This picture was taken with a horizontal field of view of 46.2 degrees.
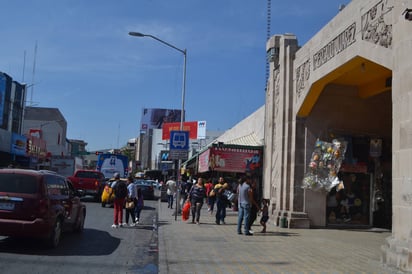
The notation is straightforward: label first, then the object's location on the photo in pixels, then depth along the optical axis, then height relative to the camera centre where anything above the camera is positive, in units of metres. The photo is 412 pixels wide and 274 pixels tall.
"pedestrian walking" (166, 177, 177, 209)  25.09 -0.29
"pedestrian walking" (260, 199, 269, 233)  14.58 -0.73
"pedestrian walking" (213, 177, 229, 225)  16.89 -0.54
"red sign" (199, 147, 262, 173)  23.48 +1.38
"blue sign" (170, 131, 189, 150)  18.69 +1.70
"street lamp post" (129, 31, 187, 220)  21.47 +6.19
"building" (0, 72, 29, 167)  45.78 +5.57
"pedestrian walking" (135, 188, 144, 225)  16.09 -0.67
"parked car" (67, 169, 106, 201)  27.02 -0.12
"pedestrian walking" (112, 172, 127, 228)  14.92 -0.44
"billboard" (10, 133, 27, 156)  47.47 +3.27
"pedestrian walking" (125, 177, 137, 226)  15.63 -0.57
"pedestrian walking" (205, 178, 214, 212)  25.14 -0.04
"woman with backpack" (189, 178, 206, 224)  17.11 -0.44
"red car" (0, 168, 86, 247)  9.84 -0.59
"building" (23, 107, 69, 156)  87.19 +9.68
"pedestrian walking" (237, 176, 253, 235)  14.08 -0.40
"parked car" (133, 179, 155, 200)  34.75 -0.55
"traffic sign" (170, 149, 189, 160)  18.69 +1.19
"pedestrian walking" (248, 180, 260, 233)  14.73 -0.66
